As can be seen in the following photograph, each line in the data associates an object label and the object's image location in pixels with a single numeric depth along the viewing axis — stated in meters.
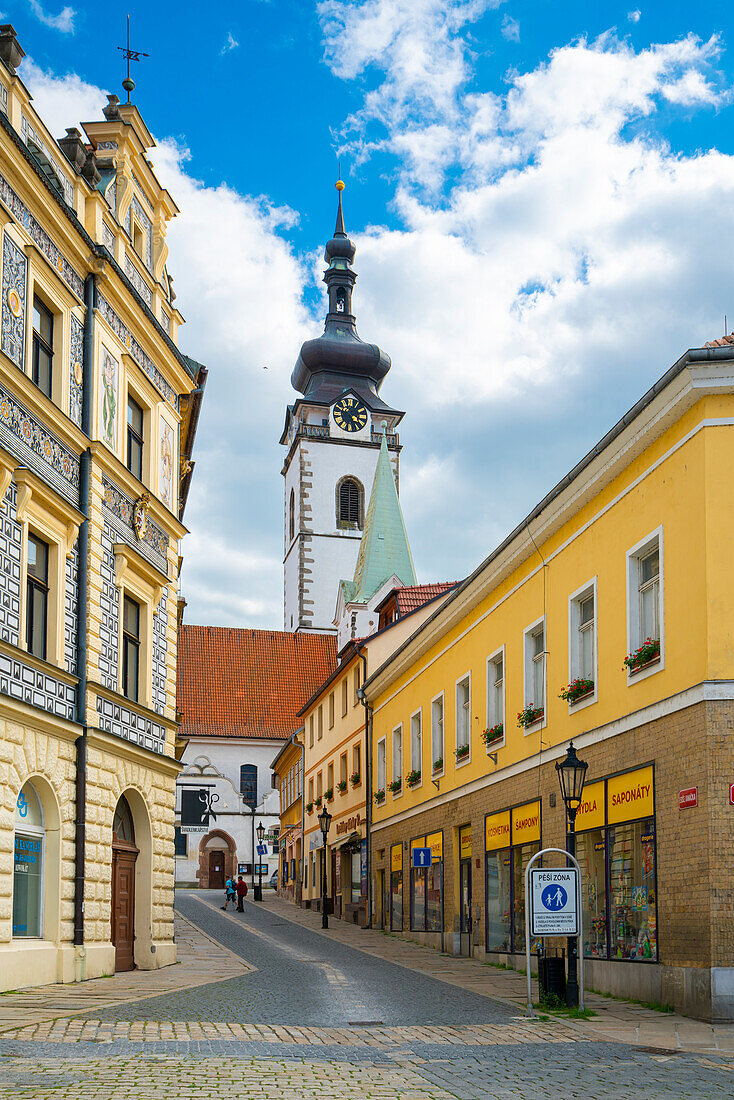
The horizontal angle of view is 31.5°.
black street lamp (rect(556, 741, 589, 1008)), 15.51
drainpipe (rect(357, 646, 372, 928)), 38.00
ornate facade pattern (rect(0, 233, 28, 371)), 17.23
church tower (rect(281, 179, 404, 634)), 83.62
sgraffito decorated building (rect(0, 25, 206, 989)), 17.28
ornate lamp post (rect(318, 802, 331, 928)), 38.12
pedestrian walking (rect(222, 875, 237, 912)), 50.31
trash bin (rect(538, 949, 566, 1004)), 15.23
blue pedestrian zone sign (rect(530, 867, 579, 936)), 14.89
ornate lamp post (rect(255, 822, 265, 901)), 68.22
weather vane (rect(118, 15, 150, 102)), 24.03
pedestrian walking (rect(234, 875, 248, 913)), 45.50
